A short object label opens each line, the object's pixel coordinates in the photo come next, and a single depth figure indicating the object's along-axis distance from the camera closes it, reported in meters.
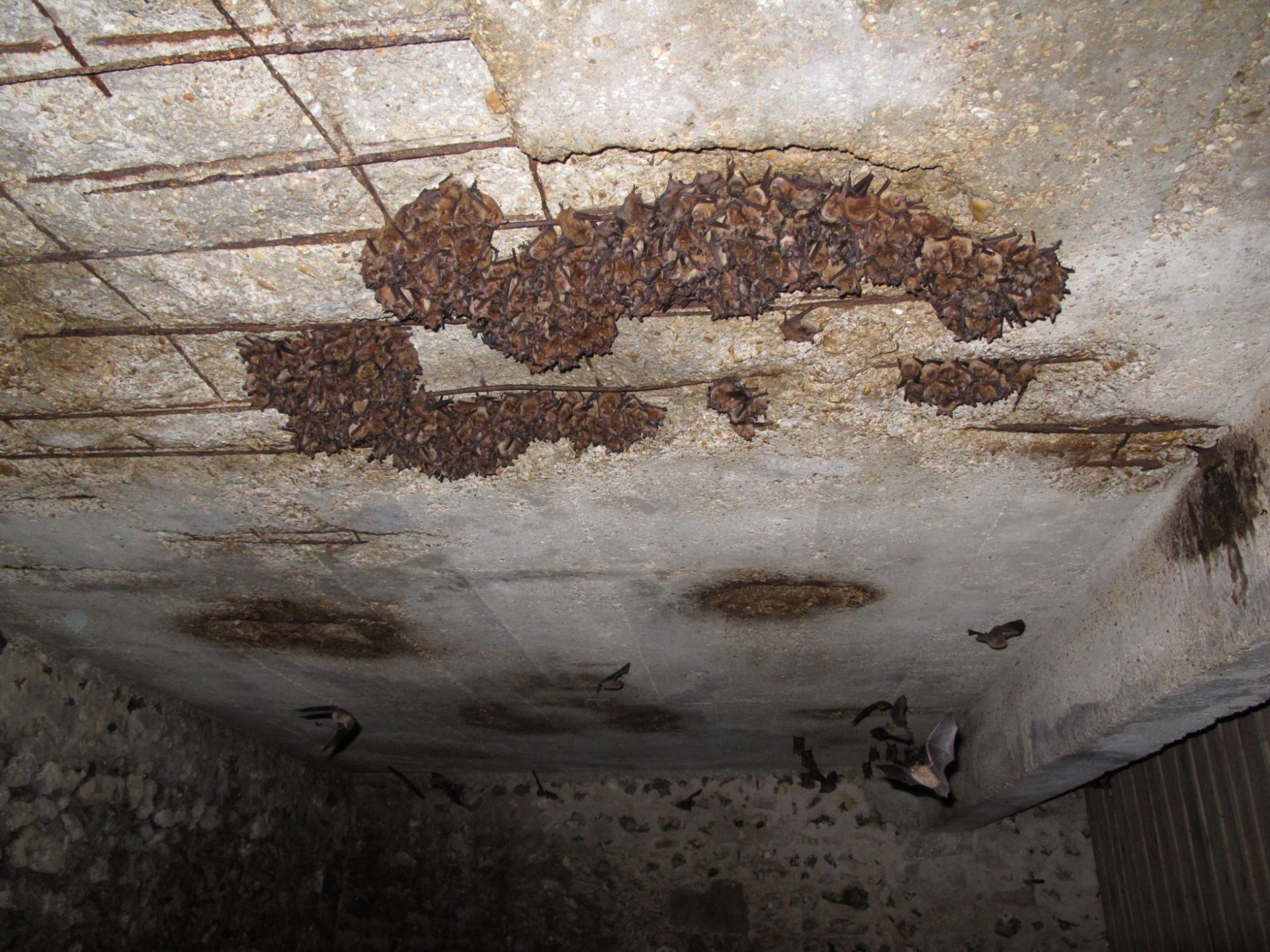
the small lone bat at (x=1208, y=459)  2.47
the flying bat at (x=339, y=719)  4.46
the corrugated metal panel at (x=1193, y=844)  4.04
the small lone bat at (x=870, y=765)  5.52
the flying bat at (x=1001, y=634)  3.63
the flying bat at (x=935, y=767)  3.85
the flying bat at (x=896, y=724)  3.89
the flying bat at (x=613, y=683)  4.57
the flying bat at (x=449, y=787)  7.08
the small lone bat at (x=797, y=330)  2.18
